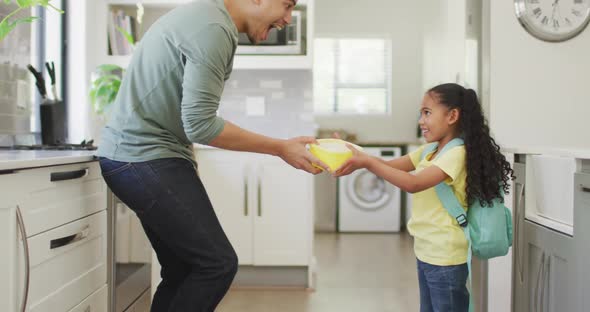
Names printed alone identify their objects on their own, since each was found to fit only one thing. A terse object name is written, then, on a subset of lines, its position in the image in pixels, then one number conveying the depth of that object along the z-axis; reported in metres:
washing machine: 5.89
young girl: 1.81
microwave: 3.71
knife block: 2.68
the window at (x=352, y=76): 6.42
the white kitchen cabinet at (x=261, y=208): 3.67
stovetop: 2.39
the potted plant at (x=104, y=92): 3.12
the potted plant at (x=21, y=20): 2.18
